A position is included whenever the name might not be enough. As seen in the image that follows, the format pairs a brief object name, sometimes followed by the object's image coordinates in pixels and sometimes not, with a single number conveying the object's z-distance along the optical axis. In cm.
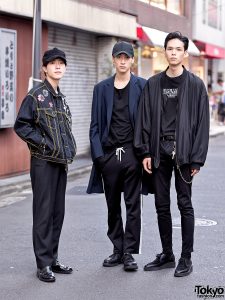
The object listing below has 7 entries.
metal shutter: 1731
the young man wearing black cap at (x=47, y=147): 611
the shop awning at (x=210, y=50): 3231
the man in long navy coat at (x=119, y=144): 641
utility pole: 1301
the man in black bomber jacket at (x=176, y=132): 616
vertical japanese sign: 1334
